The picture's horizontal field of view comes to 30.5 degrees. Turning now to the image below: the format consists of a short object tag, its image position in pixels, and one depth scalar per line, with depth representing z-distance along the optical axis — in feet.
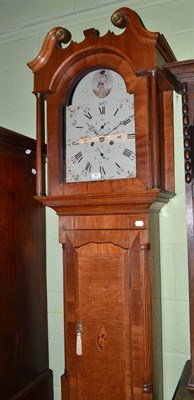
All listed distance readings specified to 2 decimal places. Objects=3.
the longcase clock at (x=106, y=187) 4.17
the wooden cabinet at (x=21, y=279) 5.07
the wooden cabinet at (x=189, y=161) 4.15
